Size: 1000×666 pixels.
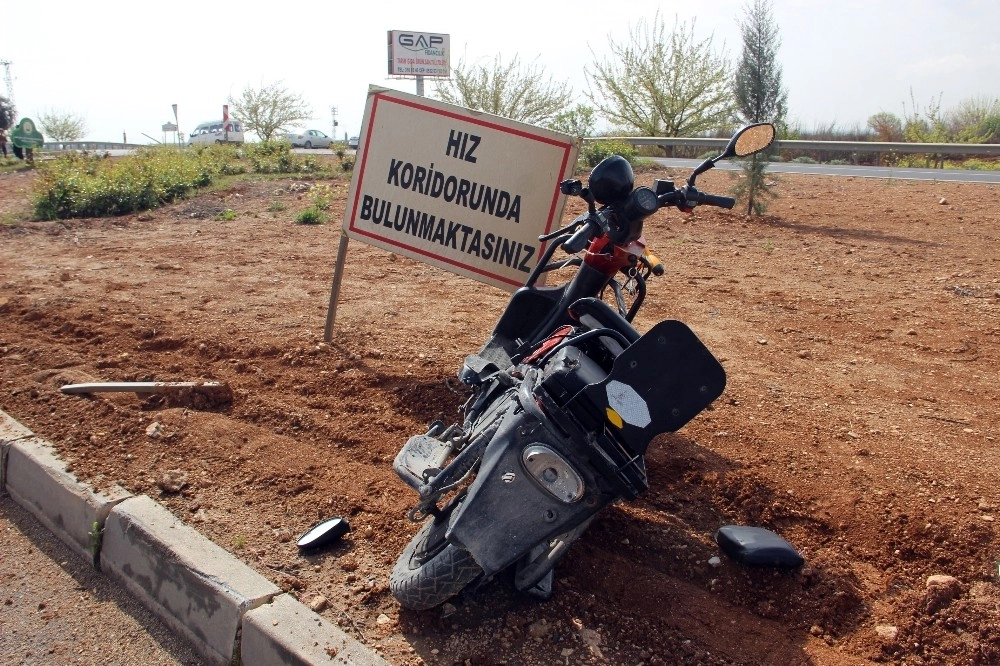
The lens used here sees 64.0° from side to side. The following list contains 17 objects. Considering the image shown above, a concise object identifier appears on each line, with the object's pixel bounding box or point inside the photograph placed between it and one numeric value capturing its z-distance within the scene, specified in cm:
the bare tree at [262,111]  4012
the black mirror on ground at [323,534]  323
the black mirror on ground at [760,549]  301
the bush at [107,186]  1229
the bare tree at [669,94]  2731
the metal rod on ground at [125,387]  468
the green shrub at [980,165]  2111
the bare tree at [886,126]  3212
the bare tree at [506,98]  2686
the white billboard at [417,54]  3812
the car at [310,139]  4284
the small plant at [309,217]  1117
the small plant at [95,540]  338
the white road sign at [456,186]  485
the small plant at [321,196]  1224
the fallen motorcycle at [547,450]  234
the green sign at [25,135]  2572
